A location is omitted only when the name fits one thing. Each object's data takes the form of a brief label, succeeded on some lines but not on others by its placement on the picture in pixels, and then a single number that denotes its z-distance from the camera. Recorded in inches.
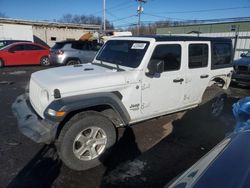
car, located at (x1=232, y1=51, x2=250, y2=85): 351.9
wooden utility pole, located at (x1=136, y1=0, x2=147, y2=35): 1264.8
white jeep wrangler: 118.0
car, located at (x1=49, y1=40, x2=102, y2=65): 472.3
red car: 529.7
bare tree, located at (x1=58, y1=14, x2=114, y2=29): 2583.7
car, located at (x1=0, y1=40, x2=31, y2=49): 553.1
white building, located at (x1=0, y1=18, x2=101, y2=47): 866.8
